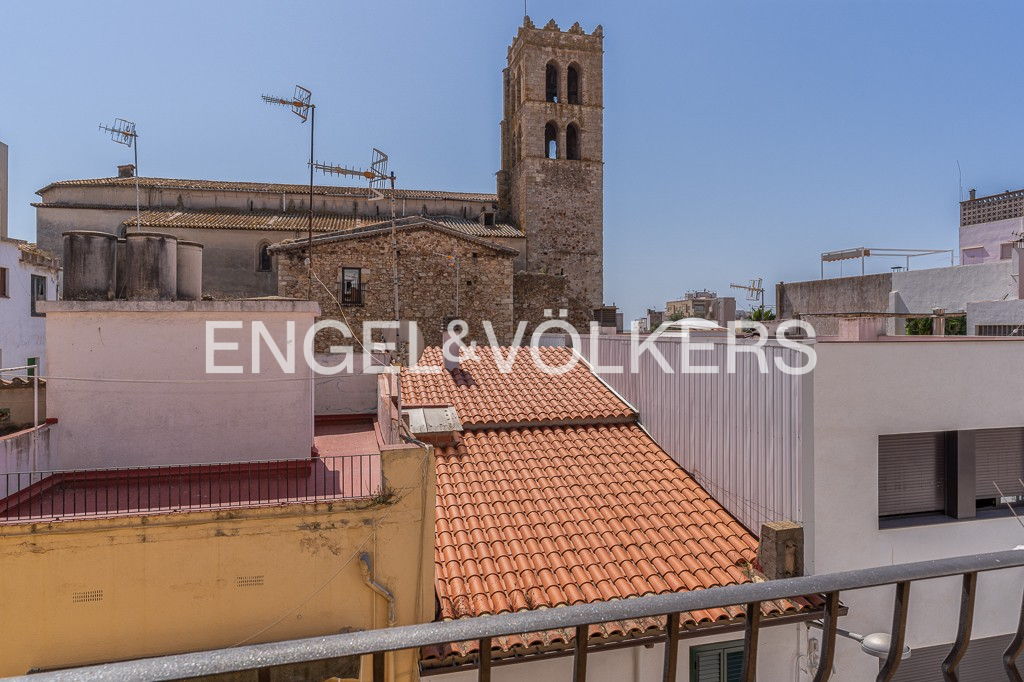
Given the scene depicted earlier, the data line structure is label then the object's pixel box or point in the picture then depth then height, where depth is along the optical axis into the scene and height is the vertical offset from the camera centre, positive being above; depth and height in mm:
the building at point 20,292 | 19516 +1803
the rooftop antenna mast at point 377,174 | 16969 +4955
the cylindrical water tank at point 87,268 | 7625 +981
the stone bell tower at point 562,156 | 32562 +10602
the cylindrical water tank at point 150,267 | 7820 +1011
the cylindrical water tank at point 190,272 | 8500 +1038
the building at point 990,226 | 18750 +3873
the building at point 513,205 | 25750 +7189
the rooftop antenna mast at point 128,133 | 10156 +3612
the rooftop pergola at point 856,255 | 16356 +2566
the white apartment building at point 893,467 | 6406 -1423
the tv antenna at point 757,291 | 22000 +2014
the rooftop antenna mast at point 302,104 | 13375 +5428
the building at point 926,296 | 12680 +1270
